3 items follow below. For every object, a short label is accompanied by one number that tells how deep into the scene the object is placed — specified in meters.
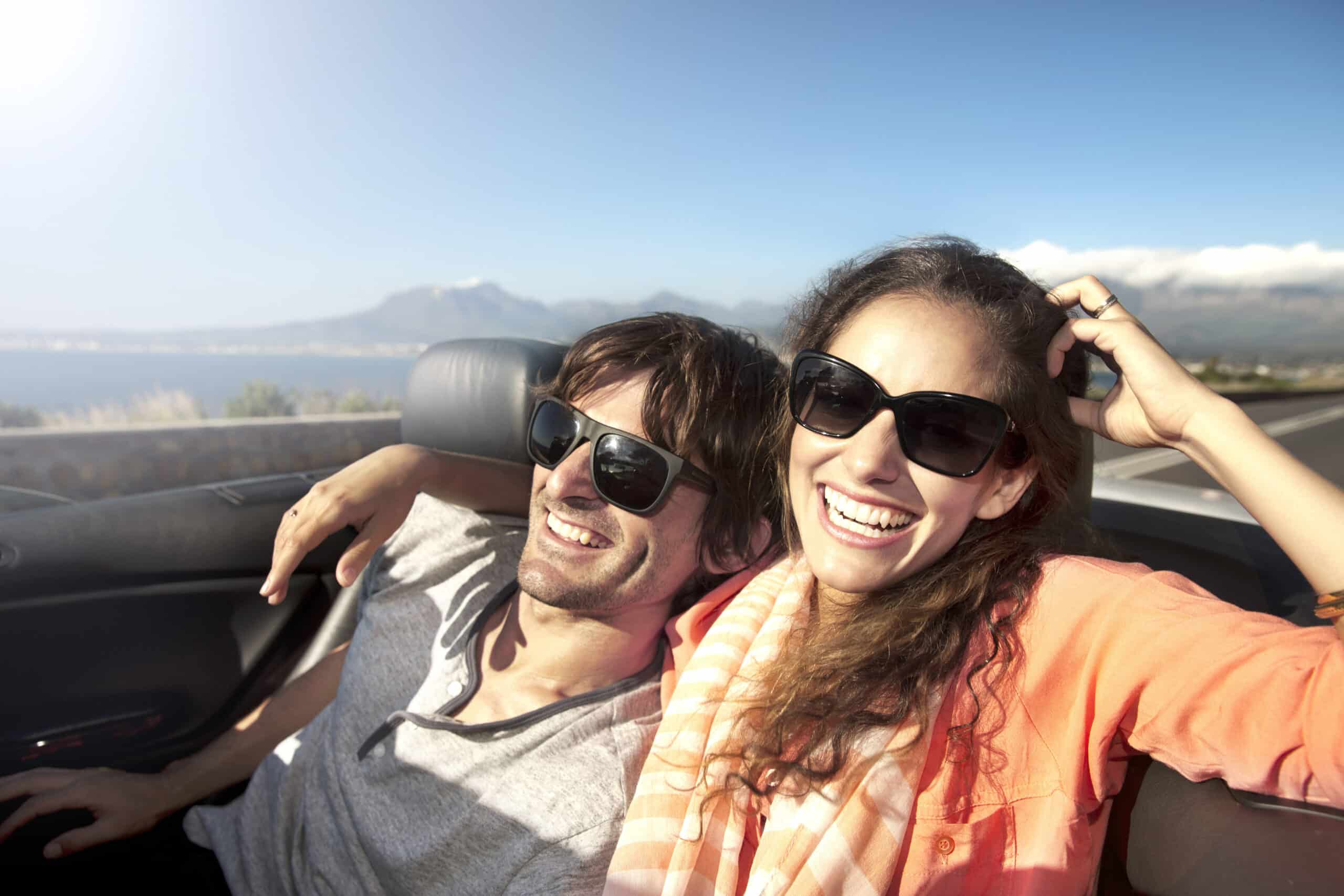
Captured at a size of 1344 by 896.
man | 0.51
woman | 0.34
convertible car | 0.64
